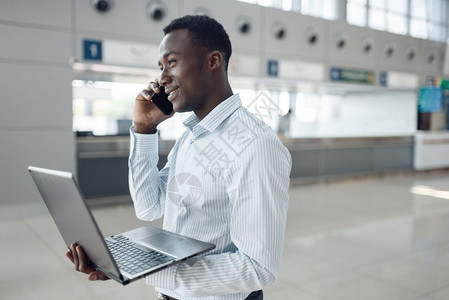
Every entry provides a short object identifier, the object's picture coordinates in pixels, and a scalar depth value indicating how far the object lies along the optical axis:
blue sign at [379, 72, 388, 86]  9.69
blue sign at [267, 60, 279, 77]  7.63
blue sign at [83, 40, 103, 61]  5.57
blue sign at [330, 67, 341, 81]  8.67
